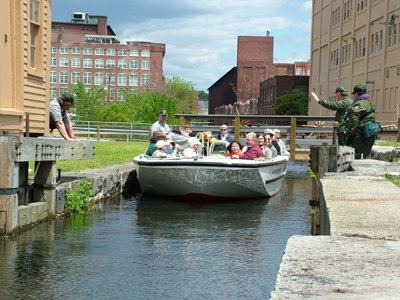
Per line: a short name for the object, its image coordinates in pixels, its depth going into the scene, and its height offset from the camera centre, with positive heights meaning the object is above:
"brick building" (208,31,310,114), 82.44 +9.02
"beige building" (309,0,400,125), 31.98 +5.59
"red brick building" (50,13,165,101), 109.19 +11.81
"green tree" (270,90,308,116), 54.19 +2.50
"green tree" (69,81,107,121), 48.09 +1.55
